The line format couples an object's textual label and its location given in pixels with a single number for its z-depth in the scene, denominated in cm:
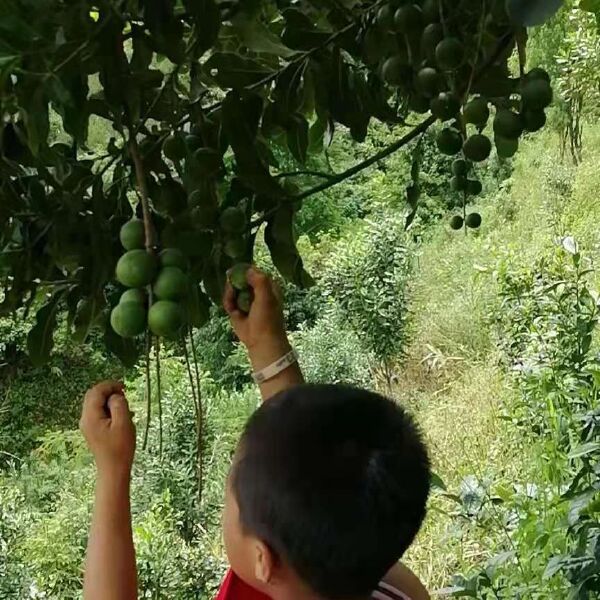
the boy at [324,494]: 62
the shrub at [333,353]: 460
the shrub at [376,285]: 491
